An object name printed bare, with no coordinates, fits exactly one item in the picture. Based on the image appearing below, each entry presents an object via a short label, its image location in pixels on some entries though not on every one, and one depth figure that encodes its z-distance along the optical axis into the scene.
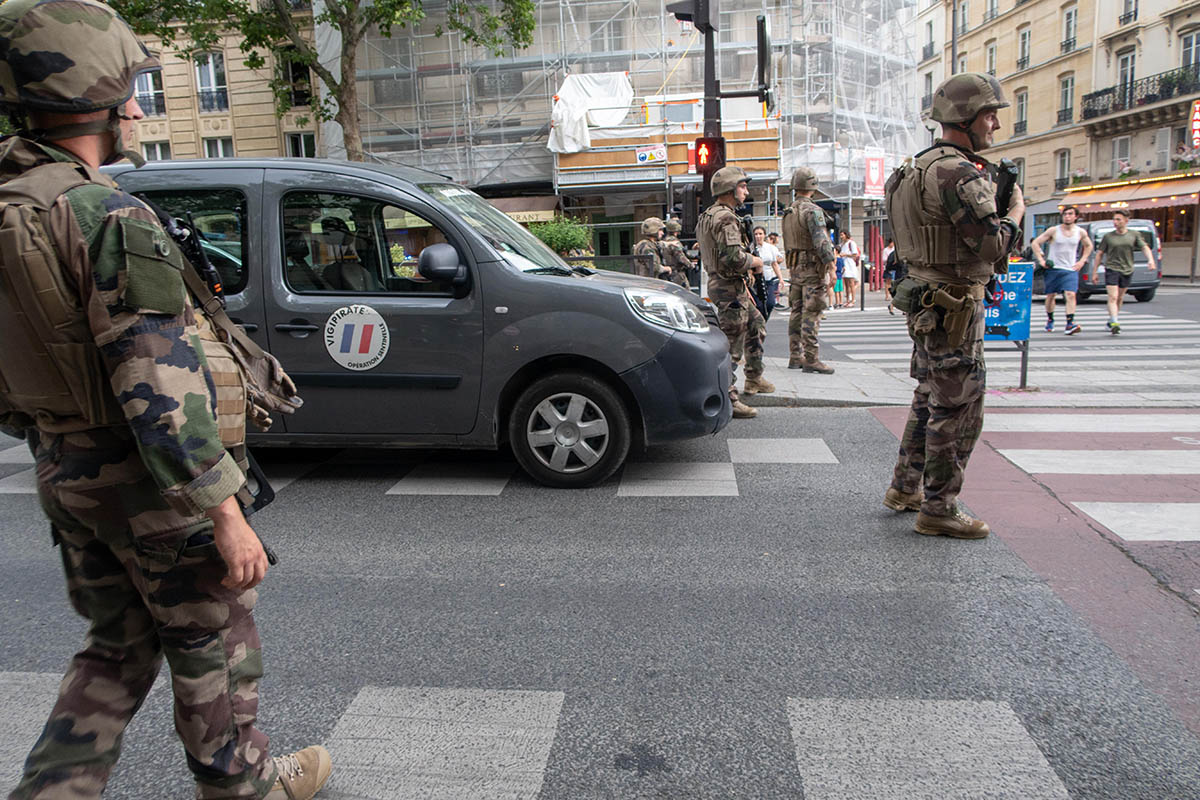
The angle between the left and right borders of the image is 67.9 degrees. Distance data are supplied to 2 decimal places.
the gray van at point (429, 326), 5.16
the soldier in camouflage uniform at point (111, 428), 1.69
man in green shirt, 12.95
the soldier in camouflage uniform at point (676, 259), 13.08
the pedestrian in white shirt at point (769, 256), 15.53
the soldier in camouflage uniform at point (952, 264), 4.05
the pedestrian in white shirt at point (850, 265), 21.33
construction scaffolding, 25.78
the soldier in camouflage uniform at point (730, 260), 7.53
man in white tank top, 12.96
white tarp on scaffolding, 25.27
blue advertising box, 7.73
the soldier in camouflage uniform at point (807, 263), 9.05
